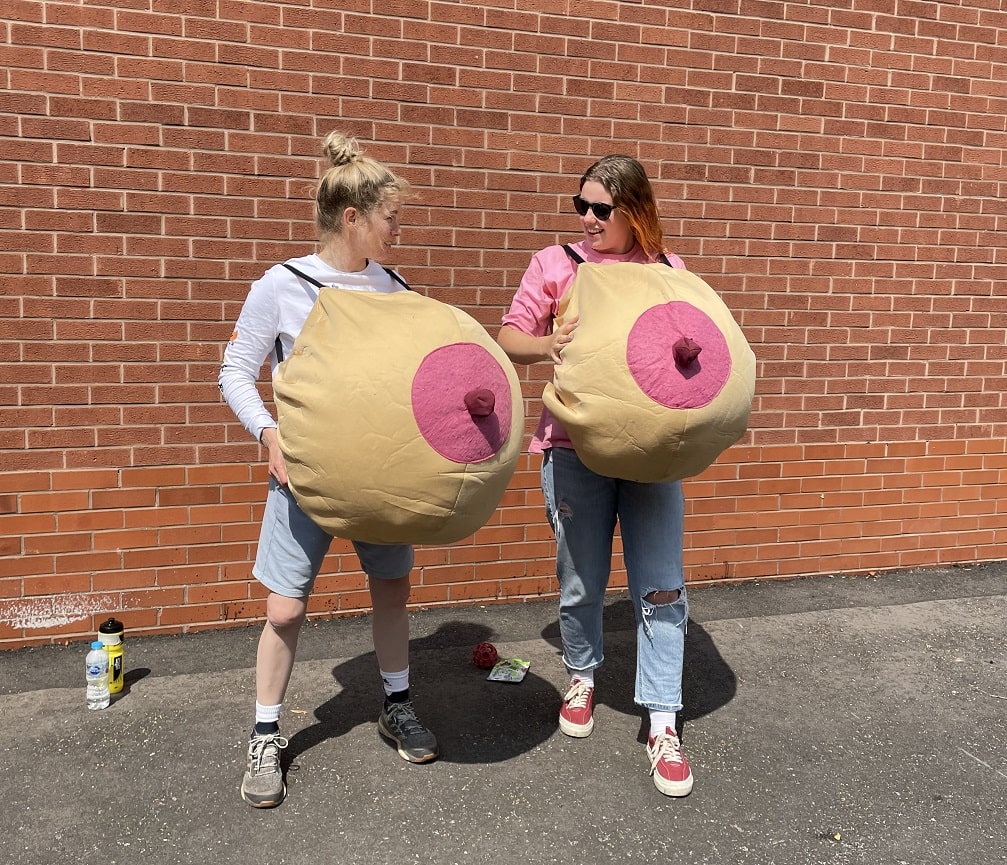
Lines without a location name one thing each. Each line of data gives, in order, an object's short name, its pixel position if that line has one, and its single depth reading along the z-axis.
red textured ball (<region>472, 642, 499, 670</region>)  3.74
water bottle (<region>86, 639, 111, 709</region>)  3.29
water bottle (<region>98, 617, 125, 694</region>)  3.39
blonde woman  2.60
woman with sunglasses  2.86
